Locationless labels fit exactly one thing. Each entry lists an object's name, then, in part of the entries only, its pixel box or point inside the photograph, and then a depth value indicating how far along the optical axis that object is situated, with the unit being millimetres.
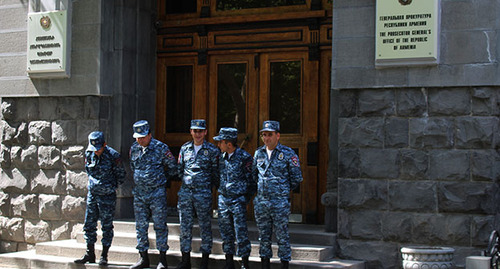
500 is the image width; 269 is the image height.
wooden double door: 10805
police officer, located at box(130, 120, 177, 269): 9031
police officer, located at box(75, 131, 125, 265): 9336
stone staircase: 8867
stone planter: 7789
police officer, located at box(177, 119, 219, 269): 8875
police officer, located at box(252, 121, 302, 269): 8414
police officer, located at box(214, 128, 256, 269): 8664
